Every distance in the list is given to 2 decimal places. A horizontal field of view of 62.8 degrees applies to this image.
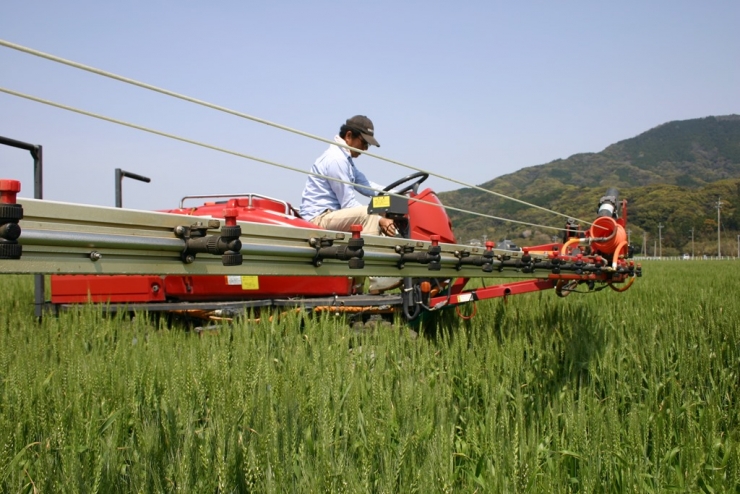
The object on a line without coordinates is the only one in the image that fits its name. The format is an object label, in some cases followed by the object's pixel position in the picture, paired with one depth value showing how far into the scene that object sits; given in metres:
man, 4.84
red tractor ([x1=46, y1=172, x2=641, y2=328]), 4.79
